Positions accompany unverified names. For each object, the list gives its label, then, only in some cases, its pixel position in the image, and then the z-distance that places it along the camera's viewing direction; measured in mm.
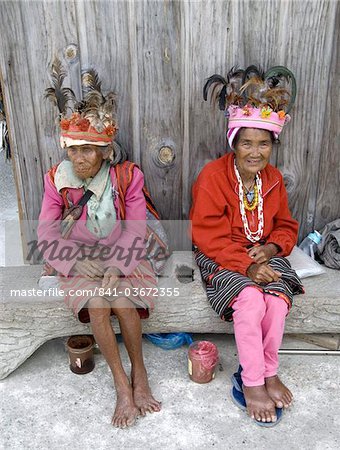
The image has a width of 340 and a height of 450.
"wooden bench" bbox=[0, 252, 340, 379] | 2744
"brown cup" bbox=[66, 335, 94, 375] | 2760
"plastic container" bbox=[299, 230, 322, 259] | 3260
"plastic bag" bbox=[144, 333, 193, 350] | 2988
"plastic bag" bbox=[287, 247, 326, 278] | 2939
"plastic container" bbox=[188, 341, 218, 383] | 2668
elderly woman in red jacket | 2486
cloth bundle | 3070
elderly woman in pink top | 2531
